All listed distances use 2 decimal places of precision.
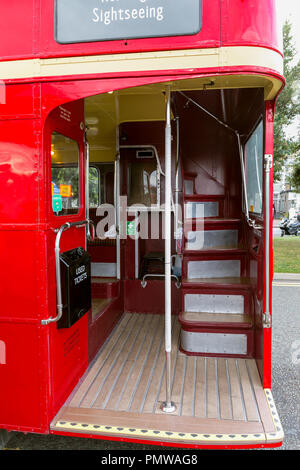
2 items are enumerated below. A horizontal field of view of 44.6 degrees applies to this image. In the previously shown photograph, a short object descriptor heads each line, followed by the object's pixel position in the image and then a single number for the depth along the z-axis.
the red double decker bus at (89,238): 2.05
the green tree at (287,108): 14.82
